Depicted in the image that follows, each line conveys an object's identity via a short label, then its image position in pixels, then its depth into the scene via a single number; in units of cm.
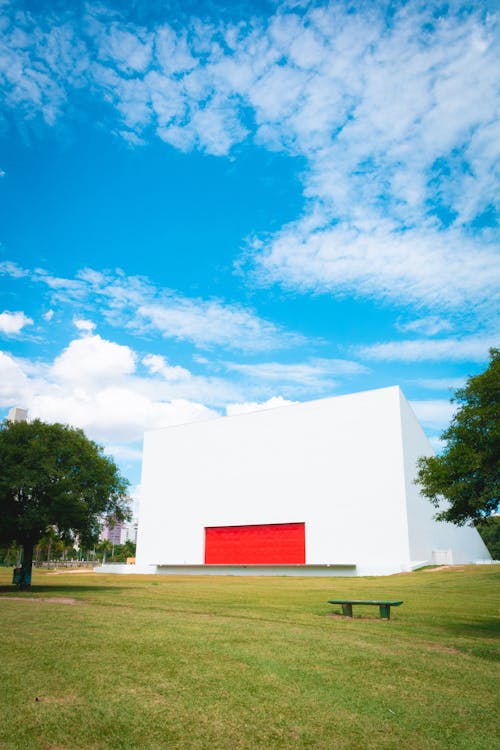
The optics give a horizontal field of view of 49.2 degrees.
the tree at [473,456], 1288
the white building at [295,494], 4253
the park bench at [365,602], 1284
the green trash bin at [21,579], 2122
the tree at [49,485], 2053
